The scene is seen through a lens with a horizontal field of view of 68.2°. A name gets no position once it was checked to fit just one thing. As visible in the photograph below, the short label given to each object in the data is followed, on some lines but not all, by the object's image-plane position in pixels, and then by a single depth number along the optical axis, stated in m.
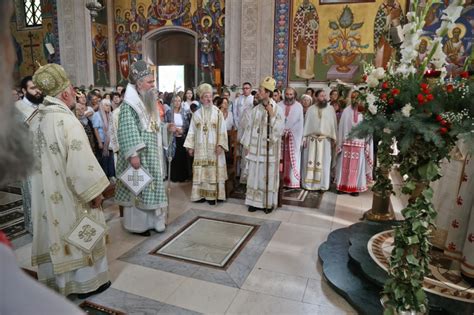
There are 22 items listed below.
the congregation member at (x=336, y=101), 7.38
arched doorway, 11.88
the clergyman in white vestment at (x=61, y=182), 2.62
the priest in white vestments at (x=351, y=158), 6.13
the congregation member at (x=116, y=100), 7.14
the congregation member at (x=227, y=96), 7.82
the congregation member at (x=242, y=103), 7.58
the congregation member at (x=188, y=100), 7.39
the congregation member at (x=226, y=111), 7.01
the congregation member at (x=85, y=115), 5.39
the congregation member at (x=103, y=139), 6.00
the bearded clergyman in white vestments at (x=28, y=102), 4.04
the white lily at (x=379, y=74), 2.47
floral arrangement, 2.10
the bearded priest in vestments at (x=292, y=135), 6.35
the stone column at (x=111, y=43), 11.38
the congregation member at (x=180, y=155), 6.79
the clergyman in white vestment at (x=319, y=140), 6.42
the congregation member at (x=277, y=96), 7.01
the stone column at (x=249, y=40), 9.40
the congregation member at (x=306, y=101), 7.42
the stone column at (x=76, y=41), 11.34
